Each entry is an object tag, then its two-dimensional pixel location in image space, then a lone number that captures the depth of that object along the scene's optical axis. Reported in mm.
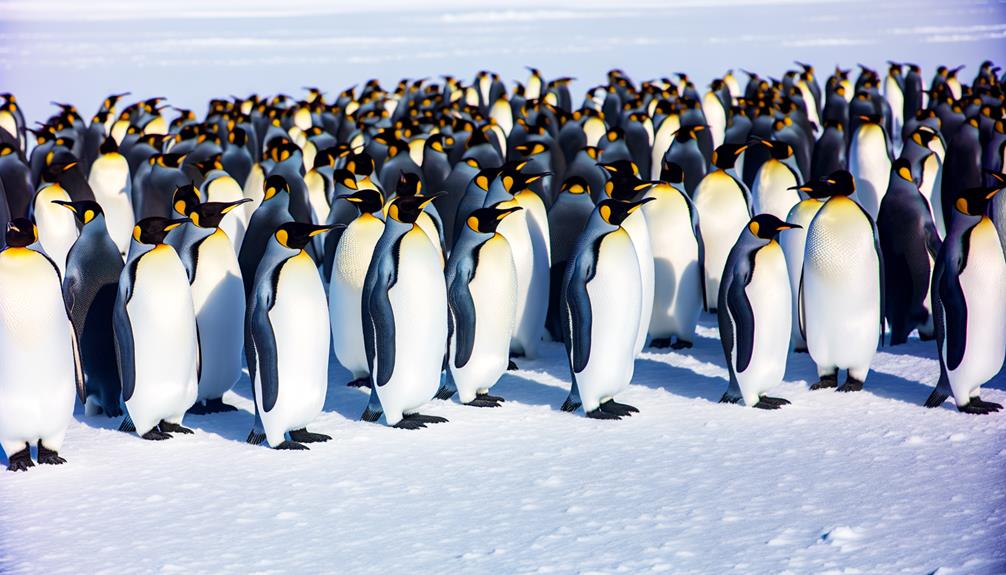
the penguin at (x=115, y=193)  16719
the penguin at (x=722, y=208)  11984
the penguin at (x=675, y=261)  11383
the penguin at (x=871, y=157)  16469
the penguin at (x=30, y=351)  8109
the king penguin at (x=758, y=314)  9414
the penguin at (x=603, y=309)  9344
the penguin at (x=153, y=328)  8797
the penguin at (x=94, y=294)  9477
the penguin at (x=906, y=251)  11234
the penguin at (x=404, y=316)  9056
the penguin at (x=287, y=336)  8633
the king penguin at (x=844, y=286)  9703
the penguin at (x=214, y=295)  9617
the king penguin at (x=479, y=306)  9758
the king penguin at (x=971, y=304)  9016
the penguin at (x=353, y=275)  9984
